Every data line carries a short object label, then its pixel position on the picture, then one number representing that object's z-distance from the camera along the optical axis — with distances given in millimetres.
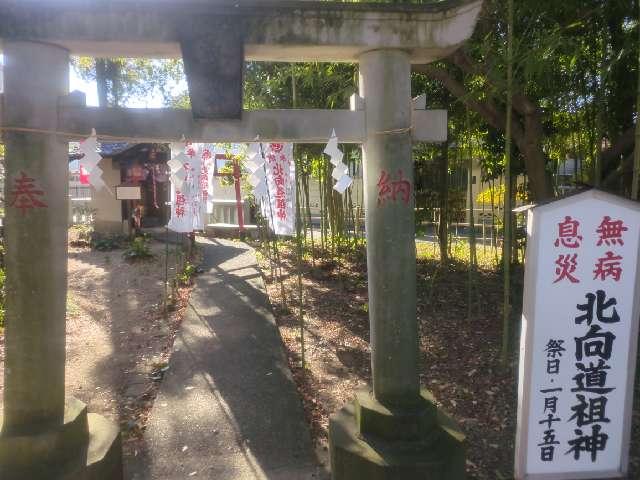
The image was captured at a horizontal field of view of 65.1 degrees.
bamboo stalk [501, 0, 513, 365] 4043
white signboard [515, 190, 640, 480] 2957
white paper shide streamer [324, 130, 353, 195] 3219
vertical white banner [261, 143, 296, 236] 6043
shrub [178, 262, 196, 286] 9258
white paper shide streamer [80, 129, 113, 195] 3057
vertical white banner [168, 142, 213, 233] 6748
